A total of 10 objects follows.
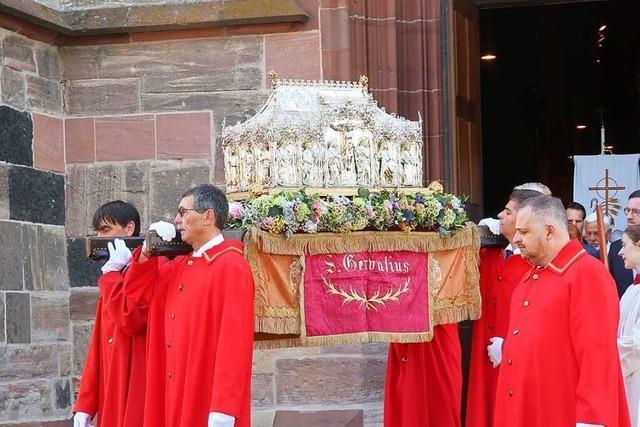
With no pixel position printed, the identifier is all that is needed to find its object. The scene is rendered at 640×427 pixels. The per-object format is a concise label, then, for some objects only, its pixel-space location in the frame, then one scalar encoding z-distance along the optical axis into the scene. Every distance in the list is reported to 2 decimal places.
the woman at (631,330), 9.16
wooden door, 12.88
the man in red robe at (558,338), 7.28
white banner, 16.36
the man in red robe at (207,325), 8.16
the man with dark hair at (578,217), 12.20
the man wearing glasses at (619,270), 11.79
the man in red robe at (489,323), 10.42
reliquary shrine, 9.34
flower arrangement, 8.76
